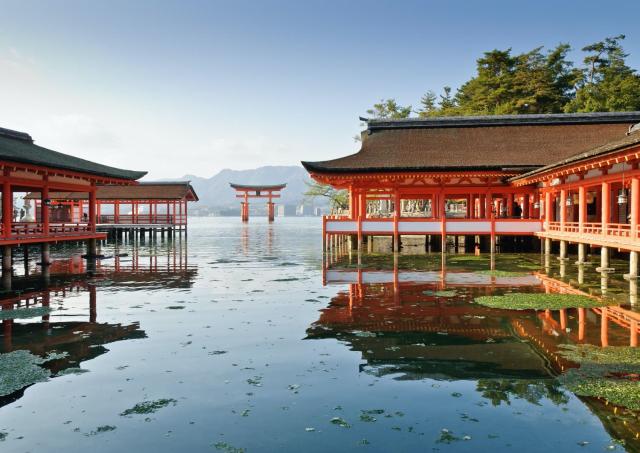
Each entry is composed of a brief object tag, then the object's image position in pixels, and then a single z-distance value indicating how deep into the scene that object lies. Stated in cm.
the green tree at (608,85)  5025
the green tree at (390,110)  7007
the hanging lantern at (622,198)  1953
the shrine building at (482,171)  2694
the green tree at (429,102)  8025
